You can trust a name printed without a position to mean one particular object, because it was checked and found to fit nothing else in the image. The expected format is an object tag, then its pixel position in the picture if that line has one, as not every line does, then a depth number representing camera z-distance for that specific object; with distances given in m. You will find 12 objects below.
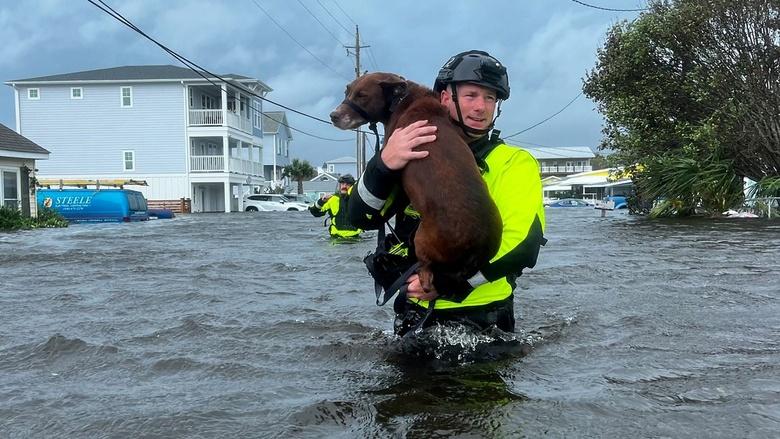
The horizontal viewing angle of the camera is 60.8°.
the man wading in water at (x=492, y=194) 3.02
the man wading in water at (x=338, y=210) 12.96
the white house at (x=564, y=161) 102.88
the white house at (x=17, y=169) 23.23
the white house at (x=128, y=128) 41.53
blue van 26.38
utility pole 45.40
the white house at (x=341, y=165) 118.43
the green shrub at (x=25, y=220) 20.56
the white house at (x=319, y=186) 84.51
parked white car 44.31
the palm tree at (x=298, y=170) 68.94
